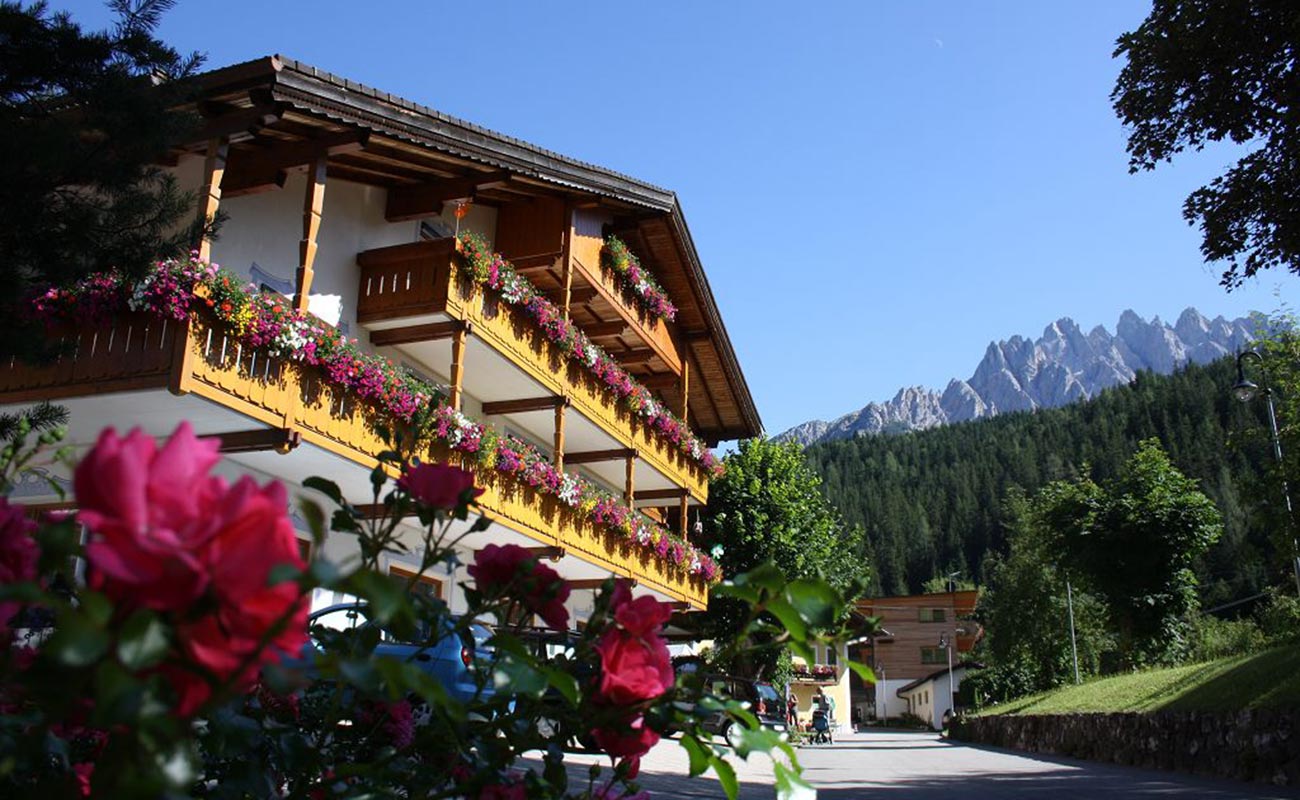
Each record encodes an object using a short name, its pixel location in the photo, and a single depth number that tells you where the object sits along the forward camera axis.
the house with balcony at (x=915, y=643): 83.26
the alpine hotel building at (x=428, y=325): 10.44
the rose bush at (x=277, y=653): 0.86
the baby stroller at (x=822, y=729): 34.69
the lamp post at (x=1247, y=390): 18.05
